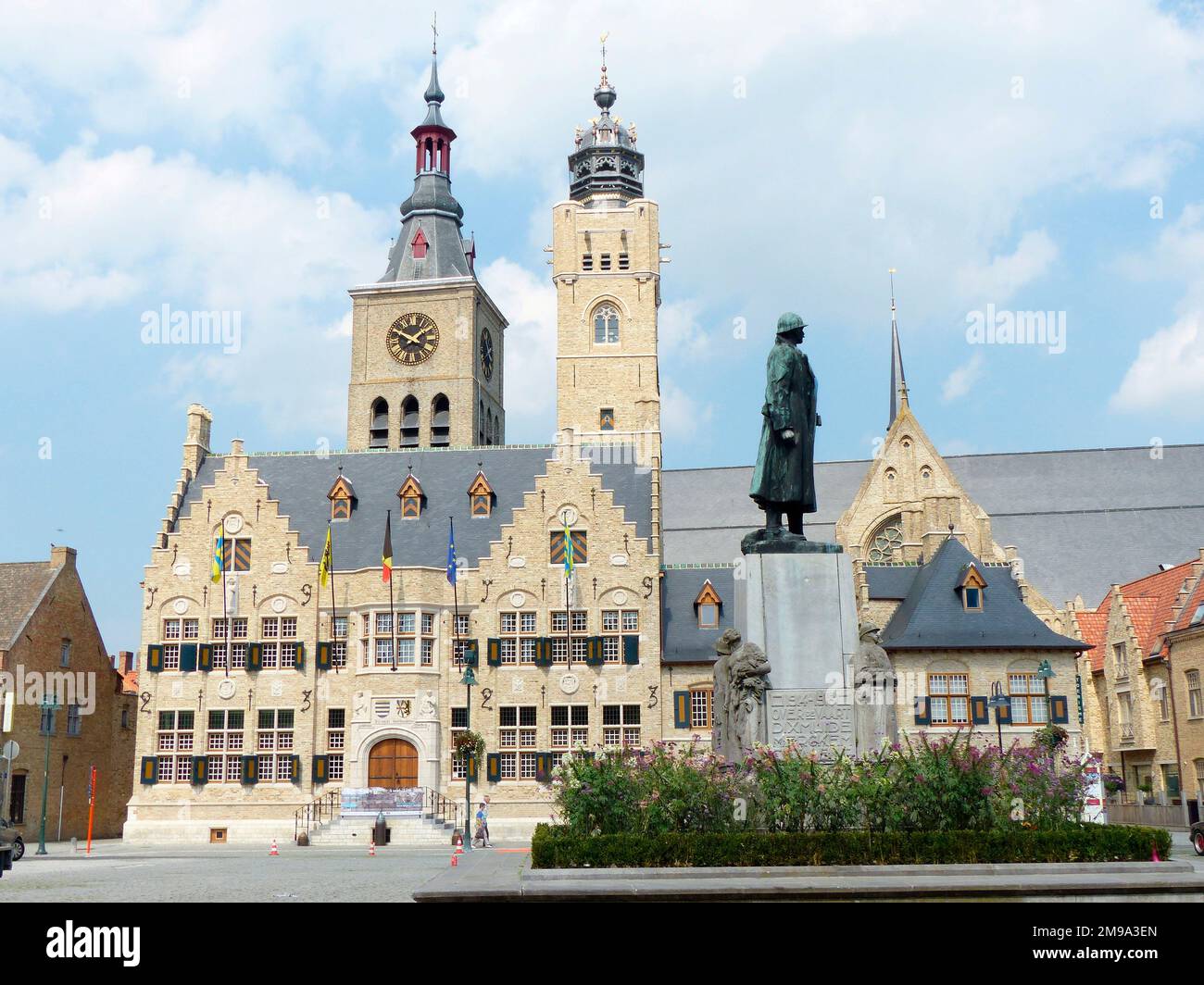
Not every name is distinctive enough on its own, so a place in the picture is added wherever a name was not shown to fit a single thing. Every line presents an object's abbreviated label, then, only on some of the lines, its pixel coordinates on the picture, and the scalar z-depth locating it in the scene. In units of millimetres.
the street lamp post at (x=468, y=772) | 36294
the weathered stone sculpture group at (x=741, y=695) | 15008
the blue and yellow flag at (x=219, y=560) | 44438
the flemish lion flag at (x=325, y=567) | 43438
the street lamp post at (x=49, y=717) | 45412
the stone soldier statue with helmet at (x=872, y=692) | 14992
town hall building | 43812
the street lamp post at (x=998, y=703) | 36344
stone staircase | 39531
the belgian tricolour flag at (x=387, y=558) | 43500
